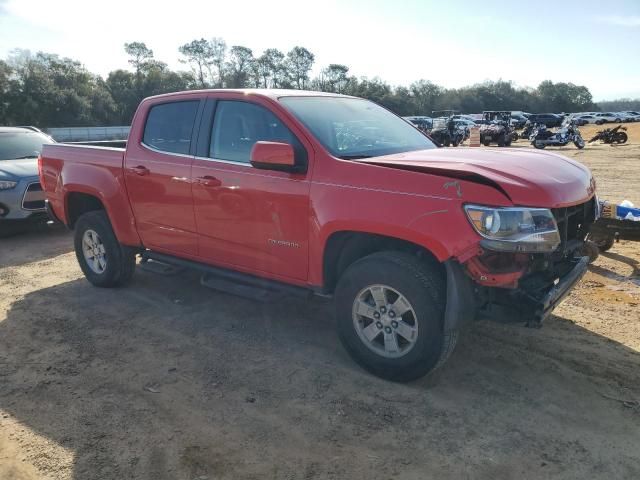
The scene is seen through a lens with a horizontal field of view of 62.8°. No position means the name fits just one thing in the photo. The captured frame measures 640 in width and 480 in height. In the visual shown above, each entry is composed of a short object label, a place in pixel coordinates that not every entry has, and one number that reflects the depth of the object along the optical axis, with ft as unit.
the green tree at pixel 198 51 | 316.60
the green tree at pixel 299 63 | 334.44
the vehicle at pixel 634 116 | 196.85
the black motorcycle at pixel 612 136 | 86.94
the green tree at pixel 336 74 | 321.32
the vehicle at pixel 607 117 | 182.82
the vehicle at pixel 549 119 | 153.96
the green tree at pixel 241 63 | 313.32
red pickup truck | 10.19
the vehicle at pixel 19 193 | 25.99
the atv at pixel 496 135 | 82.94
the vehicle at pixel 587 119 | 185.42
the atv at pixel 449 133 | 88.07
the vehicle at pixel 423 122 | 123.65
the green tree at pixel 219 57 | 320.50
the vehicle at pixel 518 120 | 143.54
